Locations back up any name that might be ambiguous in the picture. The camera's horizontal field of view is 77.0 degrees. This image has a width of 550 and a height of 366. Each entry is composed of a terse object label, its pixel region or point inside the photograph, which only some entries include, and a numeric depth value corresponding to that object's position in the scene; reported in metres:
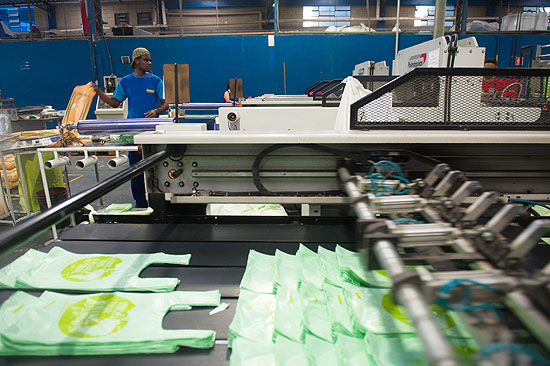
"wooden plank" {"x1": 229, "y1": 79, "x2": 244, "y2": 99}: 4.71
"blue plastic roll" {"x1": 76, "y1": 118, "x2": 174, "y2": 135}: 2.25
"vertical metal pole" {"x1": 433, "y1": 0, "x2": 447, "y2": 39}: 2.56
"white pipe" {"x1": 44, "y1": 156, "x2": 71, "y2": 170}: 2.51
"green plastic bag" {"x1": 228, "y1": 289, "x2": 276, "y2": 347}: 0.82
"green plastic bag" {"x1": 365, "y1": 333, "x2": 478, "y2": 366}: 0.73
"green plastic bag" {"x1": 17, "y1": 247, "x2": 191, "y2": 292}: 1.03
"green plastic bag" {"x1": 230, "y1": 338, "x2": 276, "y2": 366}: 0.74
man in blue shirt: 3.26
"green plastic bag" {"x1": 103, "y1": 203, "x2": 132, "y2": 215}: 2.57
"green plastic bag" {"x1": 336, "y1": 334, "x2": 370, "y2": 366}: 0.74
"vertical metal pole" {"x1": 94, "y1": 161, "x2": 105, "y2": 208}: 3.39
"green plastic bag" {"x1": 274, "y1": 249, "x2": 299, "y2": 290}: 1.05
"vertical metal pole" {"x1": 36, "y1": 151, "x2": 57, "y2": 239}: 2.67
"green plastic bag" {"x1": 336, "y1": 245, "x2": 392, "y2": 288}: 1.05
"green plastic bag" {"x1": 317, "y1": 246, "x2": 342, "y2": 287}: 1.06
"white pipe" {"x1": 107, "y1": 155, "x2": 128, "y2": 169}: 1.98
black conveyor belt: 0.77
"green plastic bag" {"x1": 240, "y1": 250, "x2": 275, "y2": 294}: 1.03
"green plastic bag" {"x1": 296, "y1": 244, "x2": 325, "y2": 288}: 1.07
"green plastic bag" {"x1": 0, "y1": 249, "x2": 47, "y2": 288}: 1.06
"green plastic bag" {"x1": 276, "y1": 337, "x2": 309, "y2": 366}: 0.74
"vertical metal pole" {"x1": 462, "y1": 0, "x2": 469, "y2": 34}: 6.37
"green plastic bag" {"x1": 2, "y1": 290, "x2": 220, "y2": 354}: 0.79
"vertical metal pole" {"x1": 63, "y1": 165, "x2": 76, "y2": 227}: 2.99
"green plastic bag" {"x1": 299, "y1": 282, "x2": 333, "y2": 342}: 0.83
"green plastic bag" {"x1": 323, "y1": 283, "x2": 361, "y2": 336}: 0.84
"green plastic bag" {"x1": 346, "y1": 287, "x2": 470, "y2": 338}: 0.82
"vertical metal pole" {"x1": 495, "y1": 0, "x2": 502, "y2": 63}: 6.51
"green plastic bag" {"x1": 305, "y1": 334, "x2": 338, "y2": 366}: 0.74
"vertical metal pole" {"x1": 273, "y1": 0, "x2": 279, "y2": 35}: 6.07
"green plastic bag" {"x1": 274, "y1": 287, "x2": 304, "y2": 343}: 0.82
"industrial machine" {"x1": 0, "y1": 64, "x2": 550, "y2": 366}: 1.09
